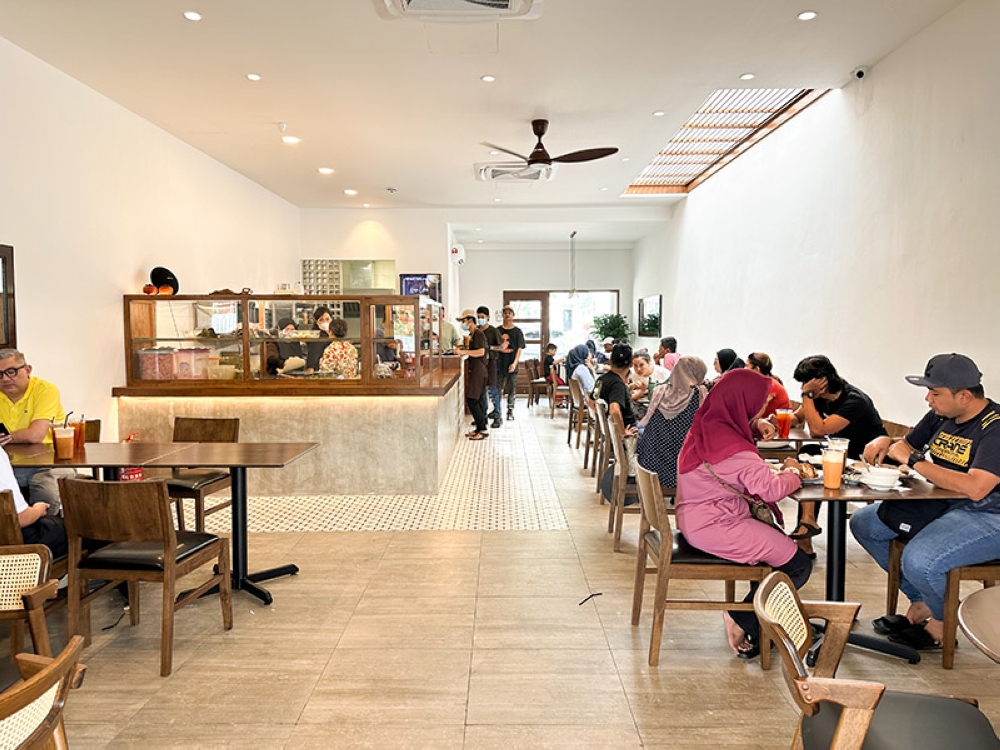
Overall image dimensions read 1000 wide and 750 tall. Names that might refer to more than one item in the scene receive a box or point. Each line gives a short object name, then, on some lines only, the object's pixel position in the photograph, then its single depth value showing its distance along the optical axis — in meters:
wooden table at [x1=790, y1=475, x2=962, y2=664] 2.60
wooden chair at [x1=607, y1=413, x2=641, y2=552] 4.16
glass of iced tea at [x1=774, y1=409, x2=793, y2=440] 3.90
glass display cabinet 5.23
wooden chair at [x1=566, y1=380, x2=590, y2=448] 7.20
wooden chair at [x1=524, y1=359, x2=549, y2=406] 11.59
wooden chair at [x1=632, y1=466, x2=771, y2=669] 2.71
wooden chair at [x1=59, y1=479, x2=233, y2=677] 2.63
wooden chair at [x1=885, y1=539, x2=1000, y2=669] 2.64
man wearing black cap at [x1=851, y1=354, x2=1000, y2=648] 2.59
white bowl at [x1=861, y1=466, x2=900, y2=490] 2.69
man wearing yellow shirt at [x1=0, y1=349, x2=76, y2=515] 3.43
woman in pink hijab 2.64
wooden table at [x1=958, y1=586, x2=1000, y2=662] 1.44
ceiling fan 5.61
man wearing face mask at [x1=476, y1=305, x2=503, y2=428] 8.83
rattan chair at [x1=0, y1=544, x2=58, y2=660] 2.07
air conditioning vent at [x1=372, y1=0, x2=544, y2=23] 3.31
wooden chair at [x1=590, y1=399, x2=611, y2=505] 4.98
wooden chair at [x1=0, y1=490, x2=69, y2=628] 2.41
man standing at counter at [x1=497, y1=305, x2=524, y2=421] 9.59
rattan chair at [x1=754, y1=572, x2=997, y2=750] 1.40
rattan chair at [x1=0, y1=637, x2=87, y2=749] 1.20
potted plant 13.02
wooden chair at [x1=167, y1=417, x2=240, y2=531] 3.87
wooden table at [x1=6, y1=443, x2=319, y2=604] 3.12
